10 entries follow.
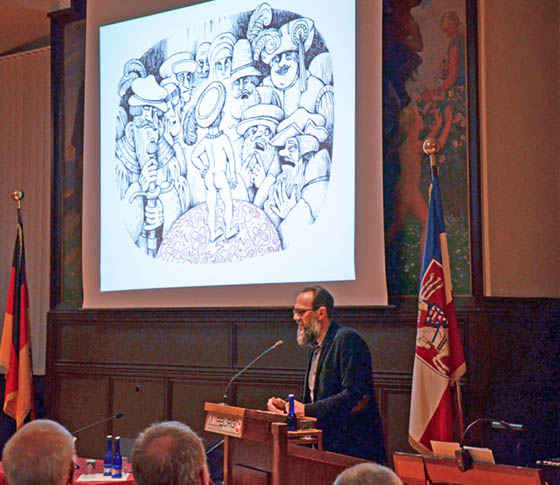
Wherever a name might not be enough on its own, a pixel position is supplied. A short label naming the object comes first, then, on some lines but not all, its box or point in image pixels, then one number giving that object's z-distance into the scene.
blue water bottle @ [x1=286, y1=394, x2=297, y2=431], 4.27
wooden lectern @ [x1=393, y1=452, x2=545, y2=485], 3.32
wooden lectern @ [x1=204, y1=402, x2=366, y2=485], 3.89
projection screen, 6.70
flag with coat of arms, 5.41
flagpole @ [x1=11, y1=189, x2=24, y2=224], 8.36
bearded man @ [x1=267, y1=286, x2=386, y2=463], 4.64
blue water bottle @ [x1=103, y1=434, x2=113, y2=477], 4.66
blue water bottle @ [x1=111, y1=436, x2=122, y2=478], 4.64
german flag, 7.88
